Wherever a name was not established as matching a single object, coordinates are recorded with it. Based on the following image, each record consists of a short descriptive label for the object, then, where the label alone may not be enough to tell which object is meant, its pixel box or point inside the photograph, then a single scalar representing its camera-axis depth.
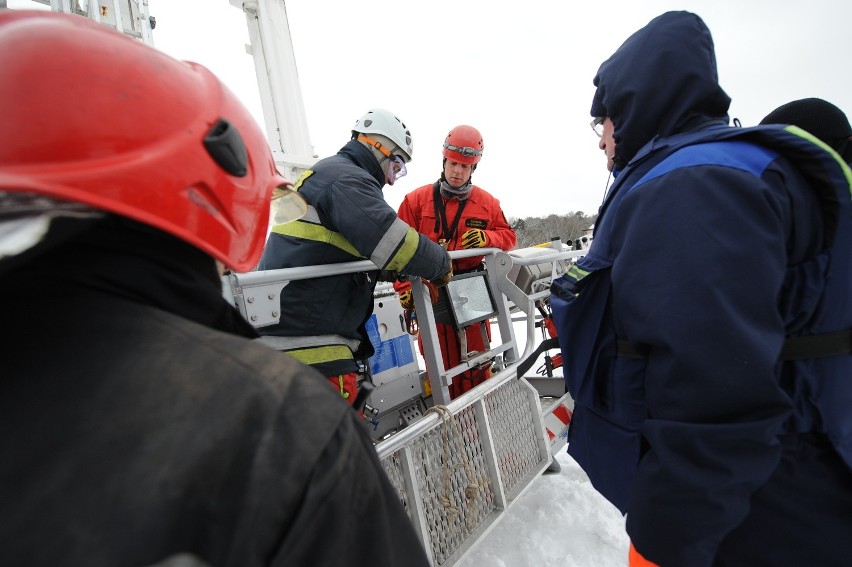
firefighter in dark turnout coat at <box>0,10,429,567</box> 0.47
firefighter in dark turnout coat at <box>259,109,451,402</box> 2.23
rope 2.14
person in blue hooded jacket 0.98
